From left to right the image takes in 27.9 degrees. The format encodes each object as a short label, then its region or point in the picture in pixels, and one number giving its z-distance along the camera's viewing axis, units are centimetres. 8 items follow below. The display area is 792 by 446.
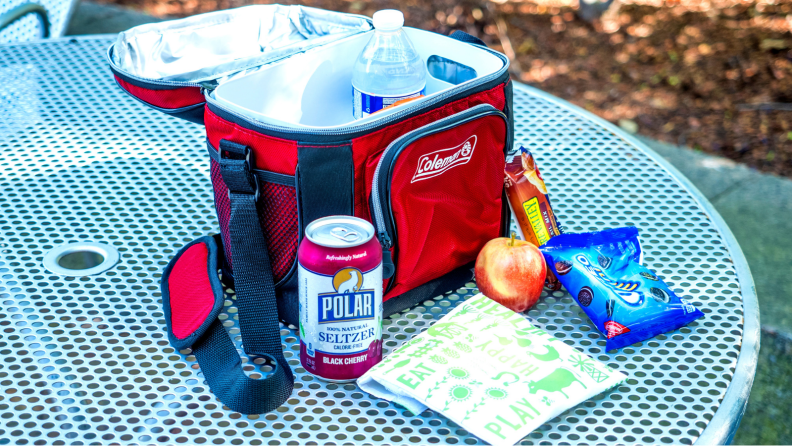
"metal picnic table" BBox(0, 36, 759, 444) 137
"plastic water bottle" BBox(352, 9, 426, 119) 154
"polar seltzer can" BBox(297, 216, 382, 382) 137
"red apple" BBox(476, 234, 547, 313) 148
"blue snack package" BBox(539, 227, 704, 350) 145
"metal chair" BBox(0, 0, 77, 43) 209
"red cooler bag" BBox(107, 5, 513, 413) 142
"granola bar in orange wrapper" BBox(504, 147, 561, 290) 156
